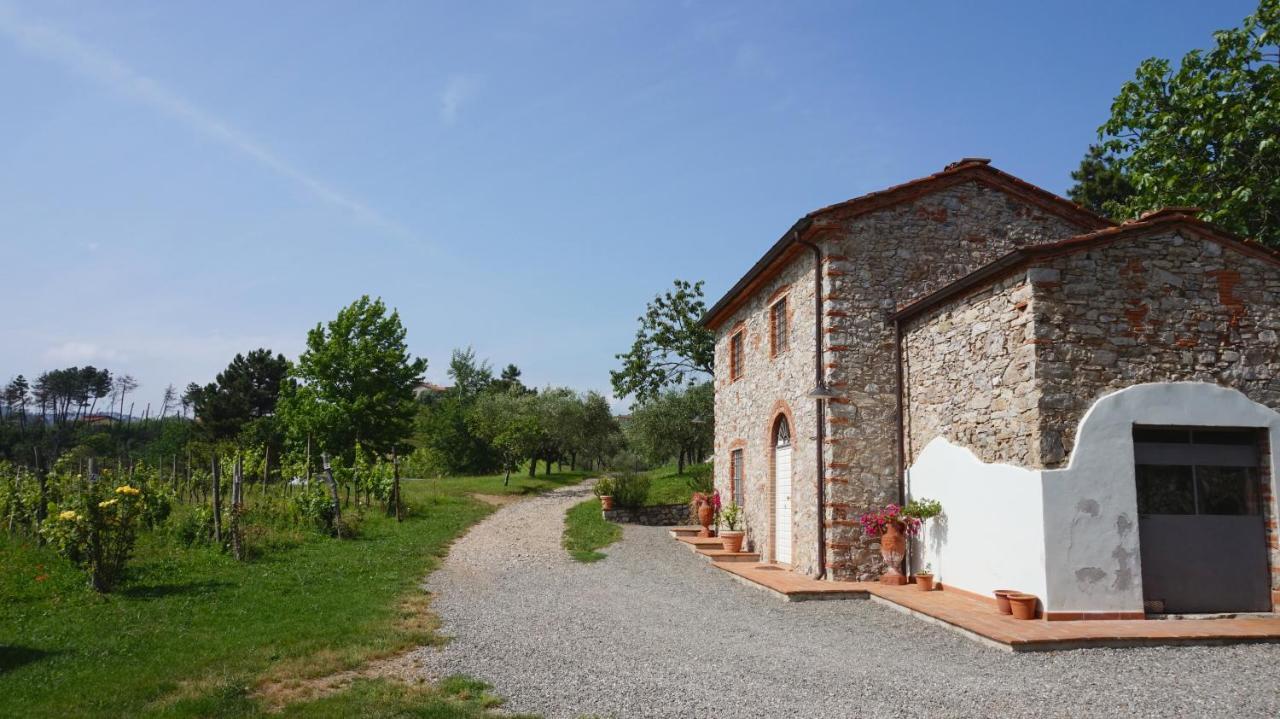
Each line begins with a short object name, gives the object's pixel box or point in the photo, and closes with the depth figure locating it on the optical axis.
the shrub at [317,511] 15.78
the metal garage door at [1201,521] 8.55
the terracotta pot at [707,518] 17.69
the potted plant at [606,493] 21.86
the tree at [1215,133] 13.66
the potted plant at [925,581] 10.32
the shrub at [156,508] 13.59
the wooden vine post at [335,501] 15.47
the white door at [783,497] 13.33
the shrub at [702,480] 23.16
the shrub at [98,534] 9.49
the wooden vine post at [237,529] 12.25
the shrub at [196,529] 13.21
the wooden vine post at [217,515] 12.66
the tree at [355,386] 28.16
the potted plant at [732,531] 15.31
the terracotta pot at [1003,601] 8.55
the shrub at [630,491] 21.92
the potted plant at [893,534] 10.98
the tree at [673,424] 32.66
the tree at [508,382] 56.60
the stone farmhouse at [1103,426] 8.41
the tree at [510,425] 32.81
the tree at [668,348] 32.34
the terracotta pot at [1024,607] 8.28
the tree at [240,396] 45.56
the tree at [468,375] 67.62
